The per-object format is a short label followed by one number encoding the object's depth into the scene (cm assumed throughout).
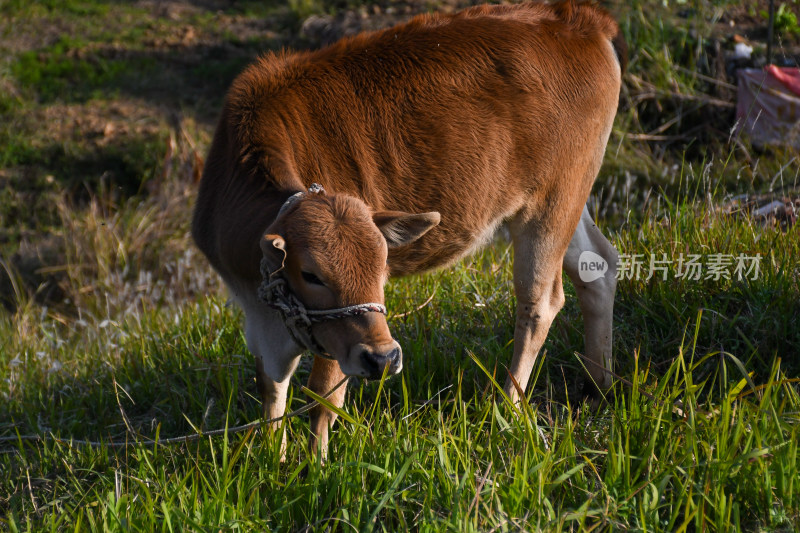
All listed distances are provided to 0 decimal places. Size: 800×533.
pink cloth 1249
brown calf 582
